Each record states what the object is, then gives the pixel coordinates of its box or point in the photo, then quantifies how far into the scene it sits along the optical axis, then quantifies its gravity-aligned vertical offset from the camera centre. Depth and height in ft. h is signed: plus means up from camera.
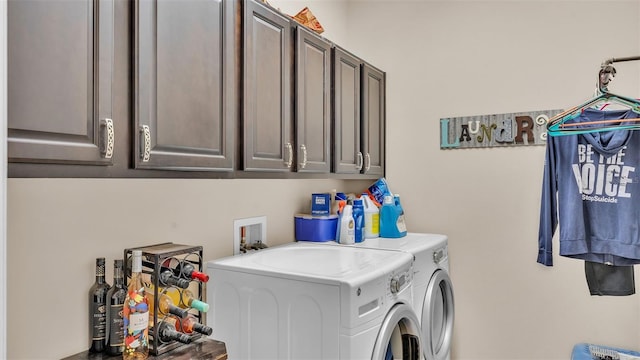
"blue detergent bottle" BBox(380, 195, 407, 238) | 8.23 -0.74
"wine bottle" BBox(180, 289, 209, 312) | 4.63 -1.34
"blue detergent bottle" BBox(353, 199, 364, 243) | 7.75 -0.69
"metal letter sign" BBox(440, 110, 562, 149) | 8.20 +1.13
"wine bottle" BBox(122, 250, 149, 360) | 4.04 -1.32
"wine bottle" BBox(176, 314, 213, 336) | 4.50 -1.60
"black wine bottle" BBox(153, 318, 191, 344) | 4.32 -1.60
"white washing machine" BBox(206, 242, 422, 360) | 4.72 -1.56
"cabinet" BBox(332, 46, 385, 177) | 7.40 +1.38
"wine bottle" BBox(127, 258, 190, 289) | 4.41 -1.03
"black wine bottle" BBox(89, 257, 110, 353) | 4.25 -1.31
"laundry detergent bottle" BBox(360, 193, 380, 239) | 8.18 -0.71
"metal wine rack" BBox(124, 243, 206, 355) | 4.25 -0.96
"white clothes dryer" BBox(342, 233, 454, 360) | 6.79 -1.82
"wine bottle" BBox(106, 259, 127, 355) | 4.19 -1.40
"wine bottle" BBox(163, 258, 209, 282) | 4.60 -0.97
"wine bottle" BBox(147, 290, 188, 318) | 4.46 -1.36
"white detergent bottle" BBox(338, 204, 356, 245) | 7.50 -0.82
